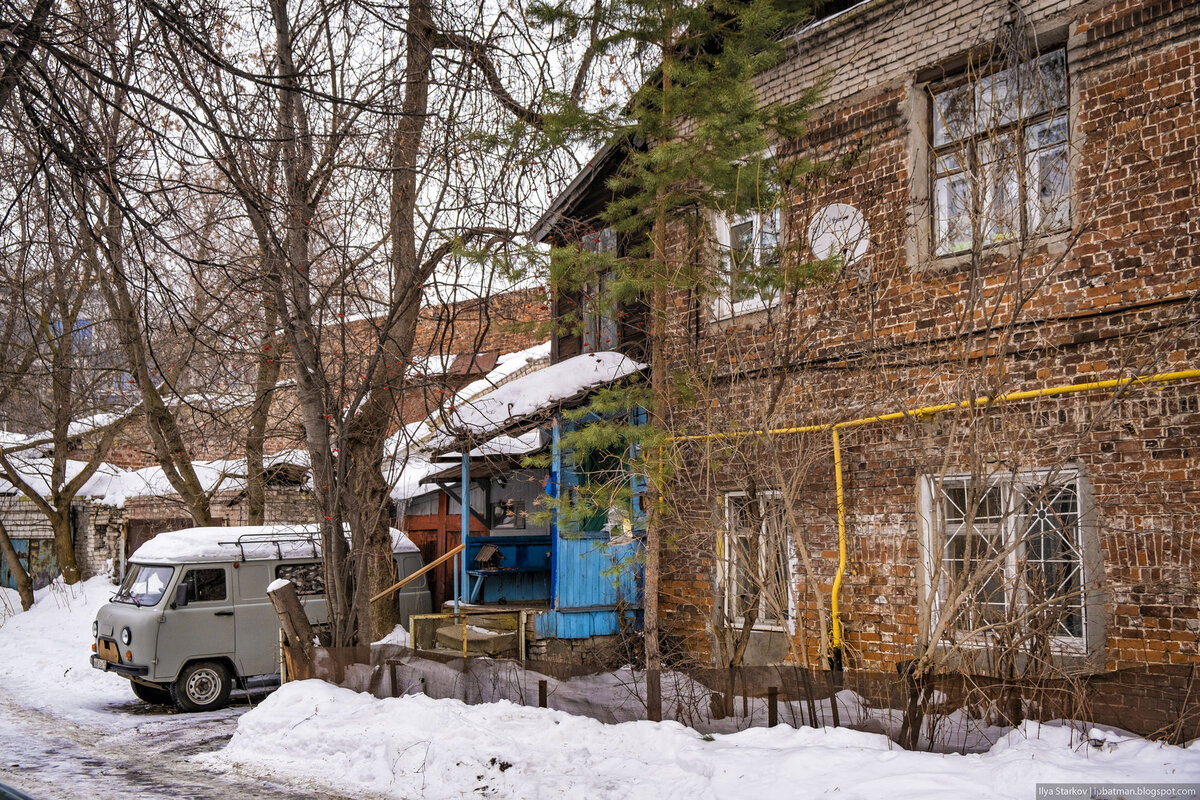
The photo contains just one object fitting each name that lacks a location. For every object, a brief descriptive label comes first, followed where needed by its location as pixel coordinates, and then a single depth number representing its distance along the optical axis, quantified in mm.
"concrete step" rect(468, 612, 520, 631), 10852
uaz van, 11164
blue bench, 12430
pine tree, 7598
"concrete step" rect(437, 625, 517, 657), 10359
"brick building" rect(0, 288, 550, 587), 17422
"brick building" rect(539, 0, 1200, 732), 6531
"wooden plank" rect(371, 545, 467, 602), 11367
